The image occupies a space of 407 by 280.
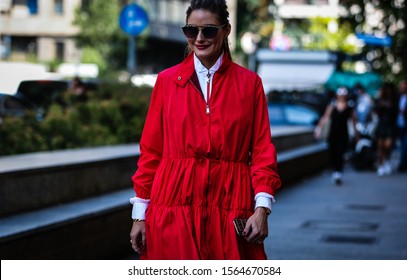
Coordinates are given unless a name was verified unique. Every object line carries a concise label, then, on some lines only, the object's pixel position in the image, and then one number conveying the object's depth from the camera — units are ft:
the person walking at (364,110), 80.18
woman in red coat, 15.29
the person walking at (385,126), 72.23
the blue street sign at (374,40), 52.80
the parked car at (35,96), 80.74
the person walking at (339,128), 64.34
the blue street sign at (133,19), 66.44
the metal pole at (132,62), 74.74
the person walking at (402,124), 75.25
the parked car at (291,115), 109.54
